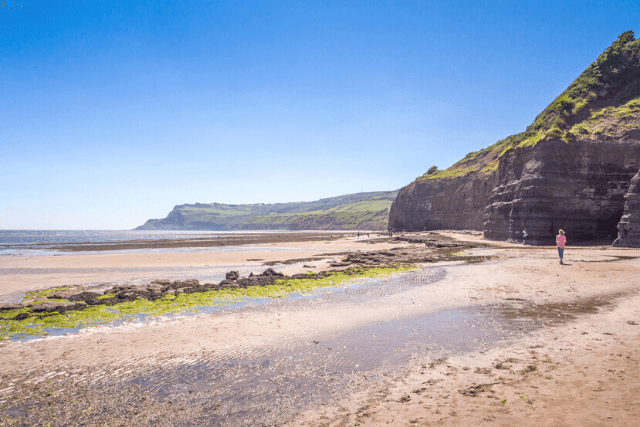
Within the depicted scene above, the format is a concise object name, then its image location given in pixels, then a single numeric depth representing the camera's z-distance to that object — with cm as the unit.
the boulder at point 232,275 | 2092
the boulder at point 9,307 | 1356
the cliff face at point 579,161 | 3700
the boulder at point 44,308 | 1334
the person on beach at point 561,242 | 2218
